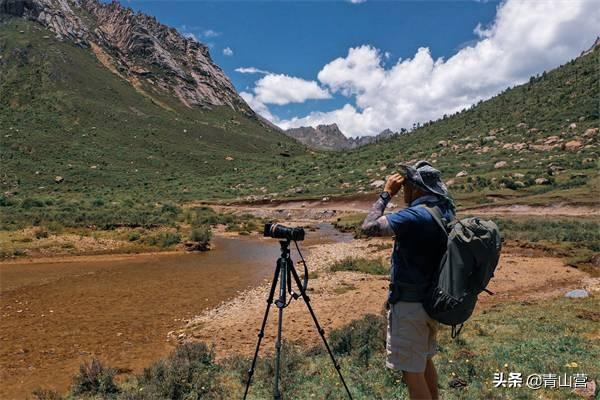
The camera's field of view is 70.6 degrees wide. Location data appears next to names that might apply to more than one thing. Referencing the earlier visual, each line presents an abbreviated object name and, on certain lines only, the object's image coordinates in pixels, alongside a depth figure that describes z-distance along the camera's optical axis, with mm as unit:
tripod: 4688
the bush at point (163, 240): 22969
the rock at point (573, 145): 43981
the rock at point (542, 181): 36469
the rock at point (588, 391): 5016
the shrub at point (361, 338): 7074
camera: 4625
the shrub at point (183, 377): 5855
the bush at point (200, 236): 23597
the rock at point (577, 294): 10822
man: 3549
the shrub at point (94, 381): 6430
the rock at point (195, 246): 22825
